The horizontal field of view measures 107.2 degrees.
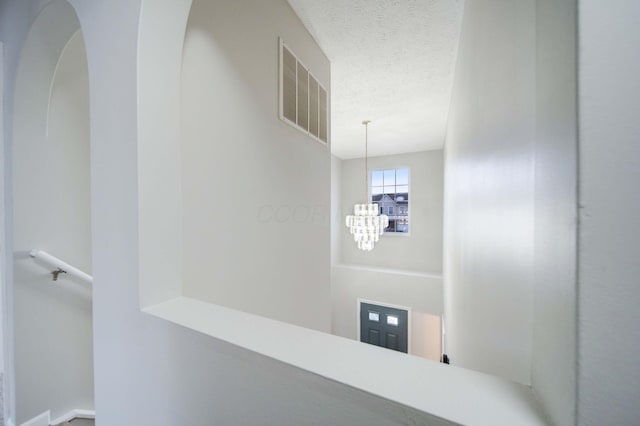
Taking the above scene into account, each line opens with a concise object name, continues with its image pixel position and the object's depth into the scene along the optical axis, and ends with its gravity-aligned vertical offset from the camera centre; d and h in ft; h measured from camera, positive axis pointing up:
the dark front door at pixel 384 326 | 16.47 -8.26
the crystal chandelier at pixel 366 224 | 12.53 -0.68
